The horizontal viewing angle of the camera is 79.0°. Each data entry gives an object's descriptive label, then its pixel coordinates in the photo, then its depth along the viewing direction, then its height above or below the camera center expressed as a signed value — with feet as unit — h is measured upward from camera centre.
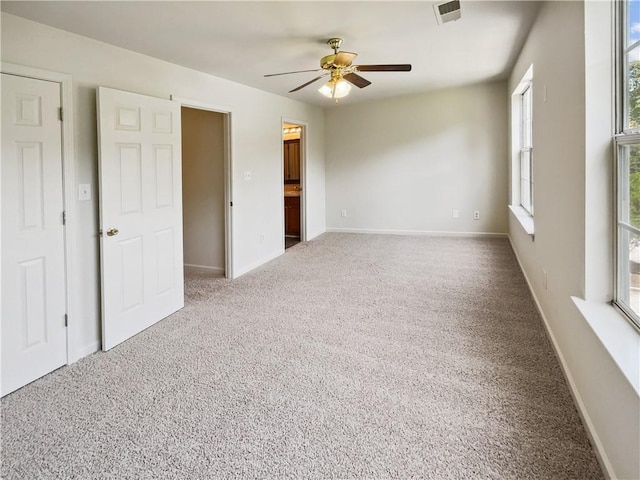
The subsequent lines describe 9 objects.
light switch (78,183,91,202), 9.30 +0.77
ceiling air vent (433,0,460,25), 9.10 +5.06
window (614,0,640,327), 5.38 +0.80
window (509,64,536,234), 15.87 +2.88
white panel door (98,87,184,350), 9.68 +0.30
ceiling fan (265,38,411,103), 10.73 +4.36
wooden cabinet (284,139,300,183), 25.43 +3.94
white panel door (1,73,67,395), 7.73 -0.20
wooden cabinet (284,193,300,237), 25.07 +0.32
